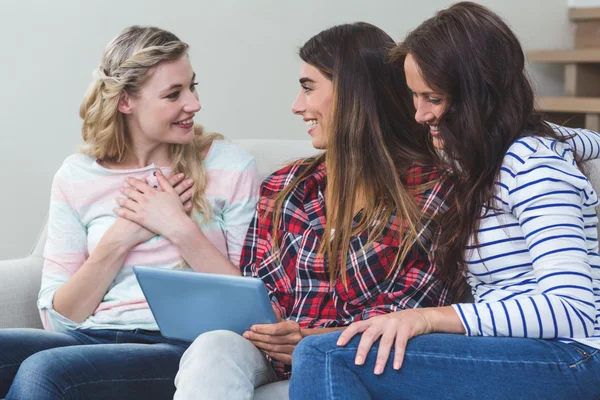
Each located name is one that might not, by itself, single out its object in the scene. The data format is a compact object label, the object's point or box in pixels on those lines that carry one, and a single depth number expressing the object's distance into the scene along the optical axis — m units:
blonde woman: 2.84
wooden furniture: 4.49
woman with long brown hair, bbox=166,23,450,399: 2.68
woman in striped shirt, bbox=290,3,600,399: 2.36
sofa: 2.95
